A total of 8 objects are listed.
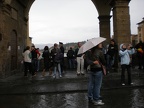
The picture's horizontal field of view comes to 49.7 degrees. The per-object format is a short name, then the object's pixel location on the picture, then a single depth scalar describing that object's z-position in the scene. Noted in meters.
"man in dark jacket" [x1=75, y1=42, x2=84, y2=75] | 7.90
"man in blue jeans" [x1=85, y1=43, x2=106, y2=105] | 4.12
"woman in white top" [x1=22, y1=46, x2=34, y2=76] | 7.96
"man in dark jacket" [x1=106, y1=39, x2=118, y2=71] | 7.79
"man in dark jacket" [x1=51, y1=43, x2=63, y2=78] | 7.30
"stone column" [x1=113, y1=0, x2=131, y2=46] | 8.48
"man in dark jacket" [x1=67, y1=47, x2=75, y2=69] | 10.30
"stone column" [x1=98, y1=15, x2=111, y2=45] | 11.70
